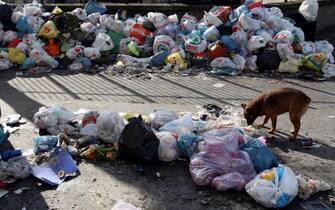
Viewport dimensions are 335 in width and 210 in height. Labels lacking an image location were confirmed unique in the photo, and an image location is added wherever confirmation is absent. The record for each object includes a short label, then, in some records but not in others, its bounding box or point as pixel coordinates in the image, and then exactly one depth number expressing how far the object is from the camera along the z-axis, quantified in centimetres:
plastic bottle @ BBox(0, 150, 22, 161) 459
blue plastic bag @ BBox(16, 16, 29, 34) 930
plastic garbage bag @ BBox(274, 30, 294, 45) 837
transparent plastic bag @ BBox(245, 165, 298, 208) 383
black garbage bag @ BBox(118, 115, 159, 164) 451
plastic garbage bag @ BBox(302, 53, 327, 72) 809
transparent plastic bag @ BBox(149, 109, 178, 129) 527
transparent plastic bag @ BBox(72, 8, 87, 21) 948
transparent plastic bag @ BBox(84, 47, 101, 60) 874
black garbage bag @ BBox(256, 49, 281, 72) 820
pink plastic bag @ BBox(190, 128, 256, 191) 411
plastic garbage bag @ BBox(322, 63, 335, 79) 799
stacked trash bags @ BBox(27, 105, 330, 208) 404
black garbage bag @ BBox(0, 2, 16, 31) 952
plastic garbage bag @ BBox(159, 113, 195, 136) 500
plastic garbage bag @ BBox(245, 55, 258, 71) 826
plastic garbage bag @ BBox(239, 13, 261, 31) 862
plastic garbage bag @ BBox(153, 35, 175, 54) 868
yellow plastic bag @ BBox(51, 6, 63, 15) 944
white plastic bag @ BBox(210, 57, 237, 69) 820
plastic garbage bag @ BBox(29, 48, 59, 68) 873
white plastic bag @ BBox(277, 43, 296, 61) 817
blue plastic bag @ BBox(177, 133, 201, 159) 462
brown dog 496
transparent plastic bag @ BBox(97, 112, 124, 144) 492
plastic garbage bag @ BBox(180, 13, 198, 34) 909
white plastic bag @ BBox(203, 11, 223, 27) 879
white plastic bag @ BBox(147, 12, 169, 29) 909
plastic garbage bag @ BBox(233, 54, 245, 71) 821
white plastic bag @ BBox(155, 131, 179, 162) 464
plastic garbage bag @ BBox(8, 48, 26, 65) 880
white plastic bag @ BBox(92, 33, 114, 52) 893
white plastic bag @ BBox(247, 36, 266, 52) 833
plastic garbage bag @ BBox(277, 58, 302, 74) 814
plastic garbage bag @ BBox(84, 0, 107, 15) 975
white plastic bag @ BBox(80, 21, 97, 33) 918
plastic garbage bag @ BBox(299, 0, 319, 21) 936
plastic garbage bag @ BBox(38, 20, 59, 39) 902
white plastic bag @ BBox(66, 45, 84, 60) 877
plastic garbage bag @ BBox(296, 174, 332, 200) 400
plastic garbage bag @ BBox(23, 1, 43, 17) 945
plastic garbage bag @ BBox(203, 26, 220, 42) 859
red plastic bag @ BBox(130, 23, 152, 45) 905
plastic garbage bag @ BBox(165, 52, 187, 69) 836
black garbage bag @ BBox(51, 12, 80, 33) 918
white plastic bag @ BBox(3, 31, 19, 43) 929
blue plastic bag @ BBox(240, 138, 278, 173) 433
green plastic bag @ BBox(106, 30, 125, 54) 915
